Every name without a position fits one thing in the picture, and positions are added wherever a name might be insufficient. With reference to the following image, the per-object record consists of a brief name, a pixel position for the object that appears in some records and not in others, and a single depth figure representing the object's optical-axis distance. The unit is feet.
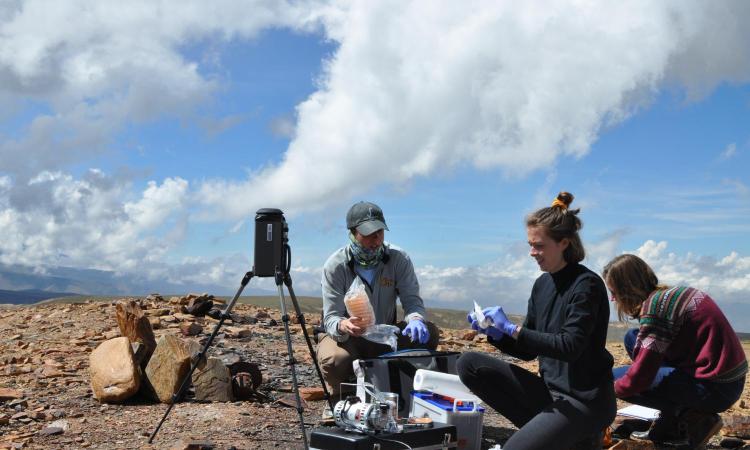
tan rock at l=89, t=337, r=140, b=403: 26.04
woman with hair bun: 15.30
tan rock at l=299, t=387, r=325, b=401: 27.37
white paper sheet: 22.12
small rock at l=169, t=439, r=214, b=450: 19.58
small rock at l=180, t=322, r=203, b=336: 42.39
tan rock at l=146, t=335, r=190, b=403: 25.61
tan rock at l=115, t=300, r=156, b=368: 28.84
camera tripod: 21.11
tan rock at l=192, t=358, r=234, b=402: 25.89
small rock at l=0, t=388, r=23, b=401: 26.48
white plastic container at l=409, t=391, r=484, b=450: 18.07
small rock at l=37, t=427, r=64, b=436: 22.12
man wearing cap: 21.24
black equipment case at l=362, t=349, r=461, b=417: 19.49
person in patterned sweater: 18.85
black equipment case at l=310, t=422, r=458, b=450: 15.26
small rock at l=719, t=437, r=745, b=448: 22.38
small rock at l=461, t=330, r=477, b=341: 52.39
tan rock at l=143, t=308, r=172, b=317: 49.29
